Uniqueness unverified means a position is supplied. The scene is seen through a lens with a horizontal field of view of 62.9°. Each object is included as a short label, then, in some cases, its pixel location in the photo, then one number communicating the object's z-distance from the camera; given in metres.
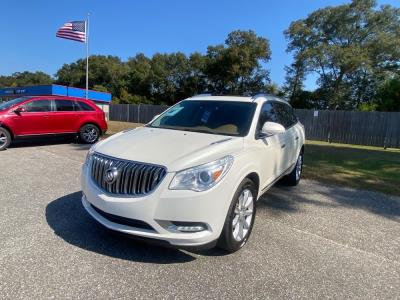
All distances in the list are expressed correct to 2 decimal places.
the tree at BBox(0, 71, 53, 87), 87.97
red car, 9.93
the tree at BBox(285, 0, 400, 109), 35.56
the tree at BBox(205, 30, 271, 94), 44.12
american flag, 21.70
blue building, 36.91
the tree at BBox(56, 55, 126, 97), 58.81
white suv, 3.11
